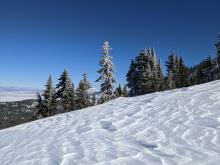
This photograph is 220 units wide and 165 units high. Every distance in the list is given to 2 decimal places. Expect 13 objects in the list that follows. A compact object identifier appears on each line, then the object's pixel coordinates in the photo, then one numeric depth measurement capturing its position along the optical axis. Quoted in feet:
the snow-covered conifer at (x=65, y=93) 102.52
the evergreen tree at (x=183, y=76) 136.11
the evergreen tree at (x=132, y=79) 113.37
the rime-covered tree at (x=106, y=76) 93.48
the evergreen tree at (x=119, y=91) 132.78
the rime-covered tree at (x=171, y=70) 130.51
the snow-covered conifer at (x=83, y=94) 108.99
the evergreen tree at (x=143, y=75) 107.42
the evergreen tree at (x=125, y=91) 133.55
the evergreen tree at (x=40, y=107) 101.88
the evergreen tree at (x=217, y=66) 132.38
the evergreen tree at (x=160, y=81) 118.17
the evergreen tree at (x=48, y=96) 101.71
